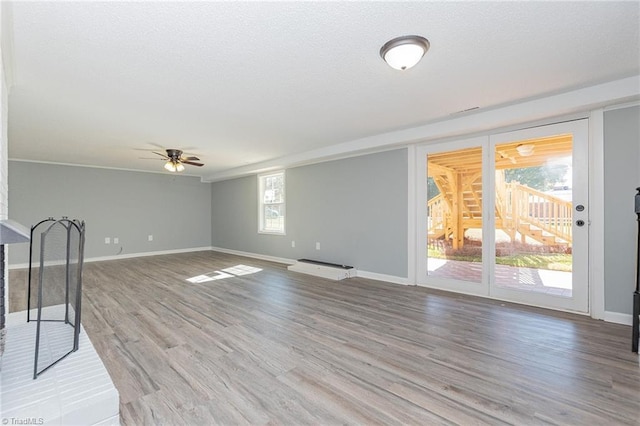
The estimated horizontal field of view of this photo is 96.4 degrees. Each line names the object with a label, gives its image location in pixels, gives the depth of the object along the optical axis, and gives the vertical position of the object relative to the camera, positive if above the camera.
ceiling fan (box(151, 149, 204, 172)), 4.76 +0.90
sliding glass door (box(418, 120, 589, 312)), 3.02 -0.02
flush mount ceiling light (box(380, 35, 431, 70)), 1.86 +1.09
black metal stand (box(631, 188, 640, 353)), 2.15 -0.74
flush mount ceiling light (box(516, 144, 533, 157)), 3.27 +0.74
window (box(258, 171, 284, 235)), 6.41 +0.24
